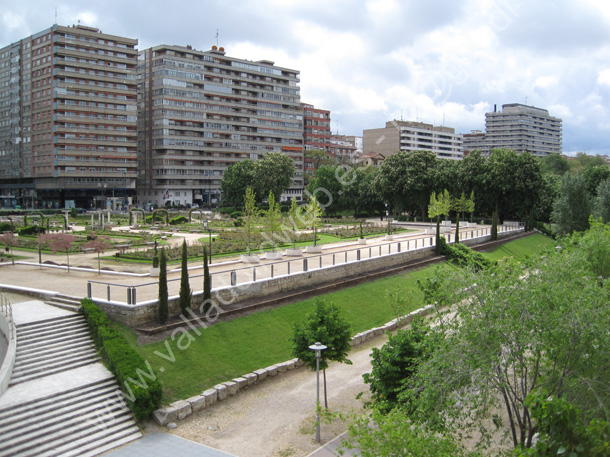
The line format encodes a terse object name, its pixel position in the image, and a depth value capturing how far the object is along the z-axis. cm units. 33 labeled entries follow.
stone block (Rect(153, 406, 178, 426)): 1531
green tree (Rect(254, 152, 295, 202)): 7618
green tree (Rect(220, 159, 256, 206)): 7750
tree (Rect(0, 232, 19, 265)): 3134
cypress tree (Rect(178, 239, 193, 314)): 2089
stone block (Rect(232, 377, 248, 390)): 1773
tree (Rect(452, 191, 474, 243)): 5628
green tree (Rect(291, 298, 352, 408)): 1667
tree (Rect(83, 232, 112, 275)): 2684
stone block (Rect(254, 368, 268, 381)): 1852
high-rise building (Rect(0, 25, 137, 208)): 8225
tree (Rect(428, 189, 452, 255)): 4841
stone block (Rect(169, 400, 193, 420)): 1566
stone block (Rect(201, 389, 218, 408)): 1659
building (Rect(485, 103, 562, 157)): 18188
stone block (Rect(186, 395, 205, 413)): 1614
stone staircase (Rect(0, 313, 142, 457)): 1371
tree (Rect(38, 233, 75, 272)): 2735
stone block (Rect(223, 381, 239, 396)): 1738
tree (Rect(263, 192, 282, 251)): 3359
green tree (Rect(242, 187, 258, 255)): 3200
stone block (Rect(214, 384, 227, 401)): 1705
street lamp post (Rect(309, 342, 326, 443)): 1441
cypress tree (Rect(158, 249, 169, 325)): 1983
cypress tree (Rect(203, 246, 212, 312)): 2192
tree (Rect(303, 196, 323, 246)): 3724
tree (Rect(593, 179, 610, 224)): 4534
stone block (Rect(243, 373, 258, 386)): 1817
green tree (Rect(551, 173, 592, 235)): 4941
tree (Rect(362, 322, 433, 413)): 1478
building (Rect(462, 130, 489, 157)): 18400
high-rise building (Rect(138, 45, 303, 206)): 9506
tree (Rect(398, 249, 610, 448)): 1016
